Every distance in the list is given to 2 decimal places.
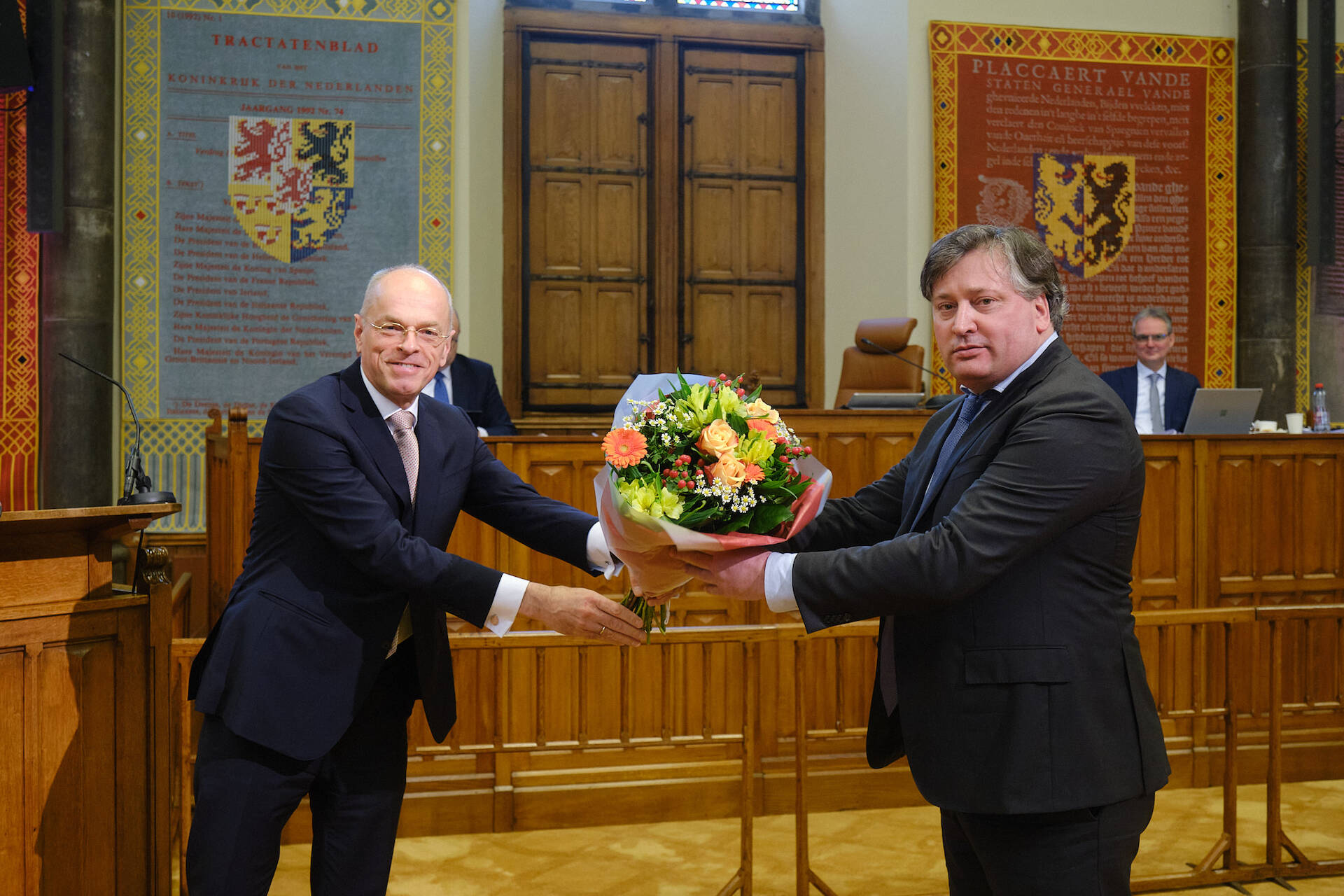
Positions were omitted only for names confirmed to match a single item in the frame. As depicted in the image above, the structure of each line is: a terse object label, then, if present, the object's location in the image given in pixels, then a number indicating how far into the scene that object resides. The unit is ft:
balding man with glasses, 6.47
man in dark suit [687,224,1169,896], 5.68
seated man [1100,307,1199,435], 20.02
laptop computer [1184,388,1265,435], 17.42
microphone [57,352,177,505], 10.74
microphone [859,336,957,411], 17.13
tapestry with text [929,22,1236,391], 25.64
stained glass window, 26.35
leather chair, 21.47
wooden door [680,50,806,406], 25.67
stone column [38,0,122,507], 20.97
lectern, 8.41
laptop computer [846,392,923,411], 16.62
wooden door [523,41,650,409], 24.94
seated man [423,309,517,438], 18.31
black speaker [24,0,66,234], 20.39
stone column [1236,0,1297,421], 25.61
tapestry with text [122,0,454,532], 22.41
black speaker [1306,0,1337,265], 25.53
